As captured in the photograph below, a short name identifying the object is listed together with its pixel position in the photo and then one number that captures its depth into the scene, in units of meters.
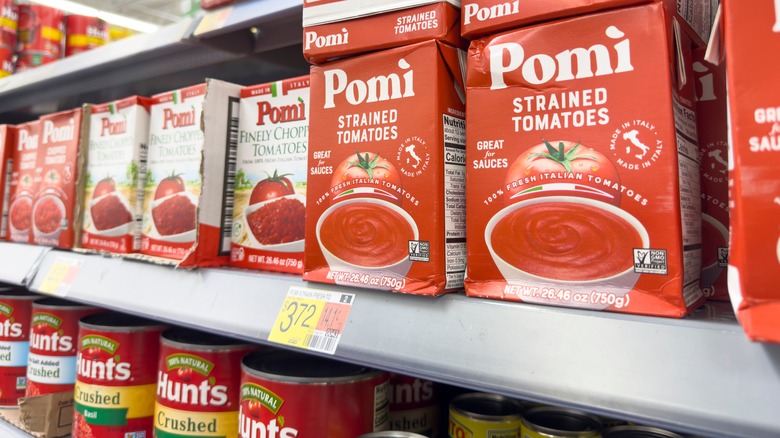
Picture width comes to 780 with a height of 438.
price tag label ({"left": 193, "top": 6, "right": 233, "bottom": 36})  0.99
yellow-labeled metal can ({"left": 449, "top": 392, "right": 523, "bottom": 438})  0.73
